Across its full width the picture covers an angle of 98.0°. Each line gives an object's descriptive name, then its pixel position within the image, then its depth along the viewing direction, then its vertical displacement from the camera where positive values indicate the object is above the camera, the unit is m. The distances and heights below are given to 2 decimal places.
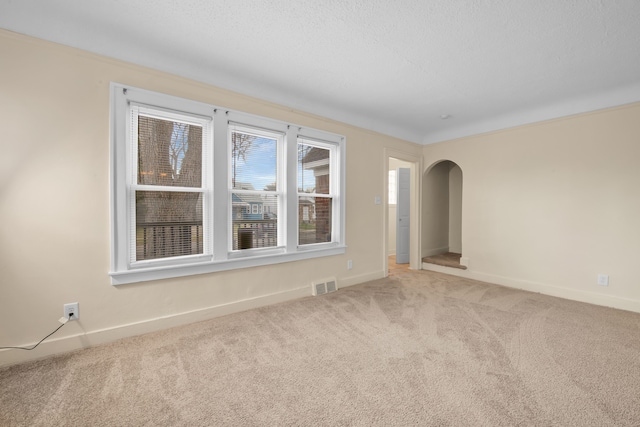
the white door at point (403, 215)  5.70 -0.09
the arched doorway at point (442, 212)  5.39 -0.03
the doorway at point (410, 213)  4.55 -0.05
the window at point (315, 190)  3.61 +0.28
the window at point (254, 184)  3.05 +0.30
